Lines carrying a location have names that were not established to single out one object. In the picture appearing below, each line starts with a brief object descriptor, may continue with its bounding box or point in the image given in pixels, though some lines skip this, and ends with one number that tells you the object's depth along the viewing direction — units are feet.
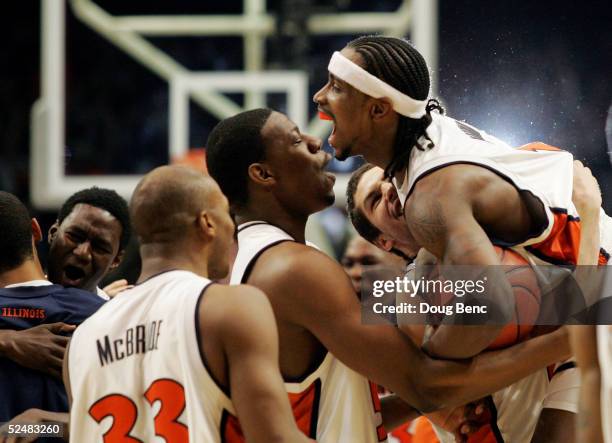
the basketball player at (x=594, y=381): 15.78
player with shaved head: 16.58
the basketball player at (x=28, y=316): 22.63
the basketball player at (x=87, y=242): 26.37
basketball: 19.66
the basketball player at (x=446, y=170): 19.06
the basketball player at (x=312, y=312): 19.48
